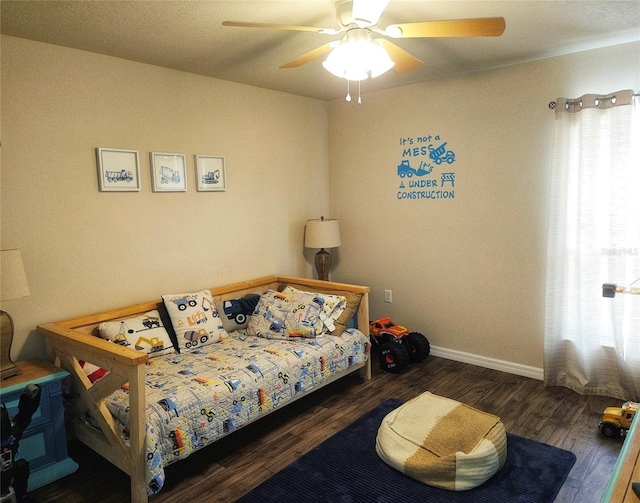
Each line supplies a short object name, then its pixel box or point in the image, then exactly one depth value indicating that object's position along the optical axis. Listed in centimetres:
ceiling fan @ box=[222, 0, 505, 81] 181
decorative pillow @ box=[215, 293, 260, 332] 344
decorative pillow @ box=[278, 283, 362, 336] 339
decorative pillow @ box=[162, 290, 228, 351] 302
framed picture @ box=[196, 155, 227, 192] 343
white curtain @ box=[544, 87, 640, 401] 291
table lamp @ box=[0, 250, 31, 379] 221
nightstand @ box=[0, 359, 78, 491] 226
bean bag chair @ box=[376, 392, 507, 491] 219
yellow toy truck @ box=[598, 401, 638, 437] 257
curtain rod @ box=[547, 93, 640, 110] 303
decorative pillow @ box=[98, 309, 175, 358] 269
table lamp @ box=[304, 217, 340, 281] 411
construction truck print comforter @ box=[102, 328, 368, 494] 221
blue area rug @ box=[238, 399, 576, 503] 216
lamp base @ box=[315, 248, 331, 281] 431
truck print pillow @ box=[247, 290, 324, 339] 325
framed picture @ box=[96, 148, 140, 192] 287
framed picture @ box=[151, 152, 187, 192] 315
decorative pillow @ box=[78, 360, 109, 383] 245
